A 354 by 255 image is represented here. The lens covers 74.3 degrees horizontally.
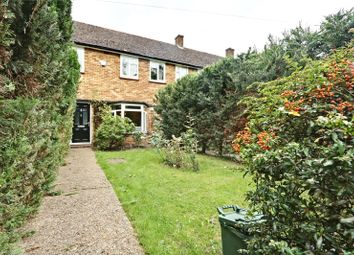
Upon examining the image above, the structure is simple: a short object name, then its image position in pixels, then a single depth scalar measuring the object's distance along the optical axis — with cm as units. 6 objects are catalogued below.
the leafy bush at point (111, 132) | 1115
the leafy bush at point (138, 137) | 1245
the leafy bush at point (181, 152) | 709
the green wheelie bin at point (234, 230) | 196
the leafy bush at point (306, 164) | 134
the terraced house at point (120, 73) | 1346
